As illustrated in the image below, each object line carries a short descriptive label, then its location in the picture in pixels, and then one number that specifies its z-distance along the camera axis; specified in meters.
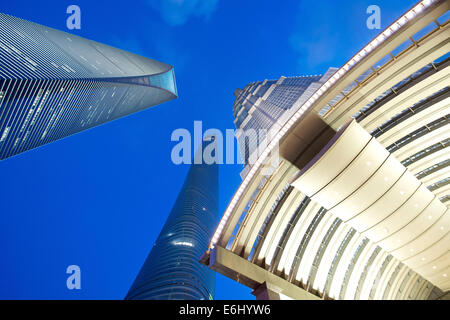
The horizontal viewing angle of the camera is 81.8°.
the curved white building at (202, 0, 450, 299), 9.84
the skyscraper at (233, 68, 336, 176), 64.50
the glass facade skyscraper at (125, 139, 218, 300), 59.84
